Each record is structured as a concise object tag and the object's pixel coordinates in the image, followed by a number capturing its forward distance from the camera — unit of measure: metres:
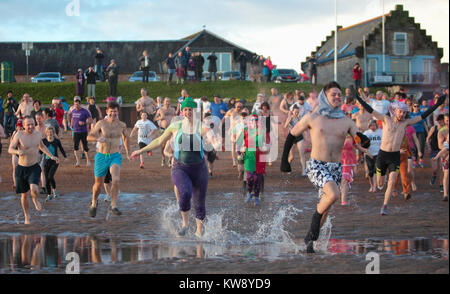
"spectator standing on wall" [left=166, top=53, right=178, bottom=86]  35.44
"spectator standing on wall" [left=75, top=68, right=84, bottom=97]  30.32
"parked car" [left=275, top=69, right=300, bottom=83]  43.46
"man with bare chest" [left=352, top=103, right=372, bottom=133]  16.17
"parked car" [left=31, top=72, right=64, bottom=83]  45.50
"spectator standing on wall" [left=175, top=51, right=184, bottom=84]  35.41
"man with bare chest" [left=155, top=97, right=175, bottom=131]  18.23
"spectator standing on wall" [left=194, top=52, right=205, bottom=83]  35.88
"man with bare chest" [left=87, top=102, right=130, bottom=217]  11.01
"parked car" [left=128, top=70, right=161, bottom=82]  42.50
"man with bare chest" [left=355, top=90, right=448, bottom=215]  11.52
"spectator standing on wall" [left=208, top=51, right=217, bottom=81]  37.00
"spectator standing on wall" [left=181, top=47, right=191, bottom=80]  35.22
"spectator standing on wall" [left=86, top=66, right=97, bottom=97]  30.36
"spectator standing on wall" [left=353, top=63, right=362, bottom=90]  35.59
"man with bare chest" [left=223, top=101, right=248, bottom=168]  17.30
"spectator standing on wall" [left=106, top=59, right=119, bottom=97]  30.17
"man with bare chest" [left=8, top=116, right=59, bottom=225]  10.85
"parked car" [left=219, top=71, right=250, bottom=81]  43.44
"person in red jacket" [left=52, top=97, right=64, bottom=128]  22.21
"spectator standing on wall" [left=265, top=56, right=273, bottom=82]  38.34
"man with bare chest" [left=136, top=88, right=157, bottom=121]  19.28
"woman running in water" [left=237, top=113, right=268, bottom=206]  12.57
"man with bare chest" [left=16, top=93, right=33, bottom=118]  21.19
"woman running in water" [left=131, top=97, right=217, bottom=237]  9.12
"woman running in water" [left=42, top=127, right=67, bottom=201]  13.21
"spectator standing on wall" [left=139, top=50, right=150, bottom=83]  33.49
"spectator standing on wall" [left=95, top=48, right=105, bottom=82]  32.19
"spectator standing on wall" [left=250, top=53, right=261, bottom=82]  43.22
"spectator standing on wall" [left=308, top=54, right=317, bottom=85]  38.56
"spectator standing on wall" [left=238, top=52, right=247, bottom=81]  39.47
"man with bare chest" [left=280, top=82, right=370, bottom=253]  8.10
